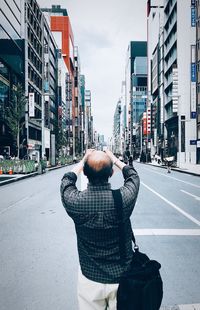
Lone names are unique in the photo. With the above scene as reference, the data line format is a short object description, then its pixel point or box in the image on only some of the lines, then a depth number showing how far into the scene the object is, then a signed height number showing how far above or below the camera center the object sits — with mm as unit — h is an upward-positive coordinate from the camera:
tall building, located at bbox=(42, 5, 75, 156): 122438 +38014
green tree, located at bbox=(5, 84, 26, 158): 39991 +4004
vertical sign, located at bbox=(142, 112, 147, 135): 103762 +6972
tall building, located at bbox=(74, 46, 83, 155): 139450 +21496
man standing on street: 2506 -543
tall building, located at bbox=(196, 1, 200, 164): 59219 +14513
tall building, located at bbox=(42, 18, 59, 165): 67875 +11640
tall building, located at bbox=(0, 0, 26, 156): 43250 +11549
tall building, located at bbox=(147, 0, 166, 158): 83938 +17337
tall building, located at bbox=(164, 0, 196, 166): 60606 +13599
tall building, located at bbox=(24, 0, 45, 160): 54062 +12542
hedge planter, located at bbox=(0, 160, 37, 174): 31844 -1441
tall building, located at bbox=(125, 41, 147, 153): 160750 +26400
